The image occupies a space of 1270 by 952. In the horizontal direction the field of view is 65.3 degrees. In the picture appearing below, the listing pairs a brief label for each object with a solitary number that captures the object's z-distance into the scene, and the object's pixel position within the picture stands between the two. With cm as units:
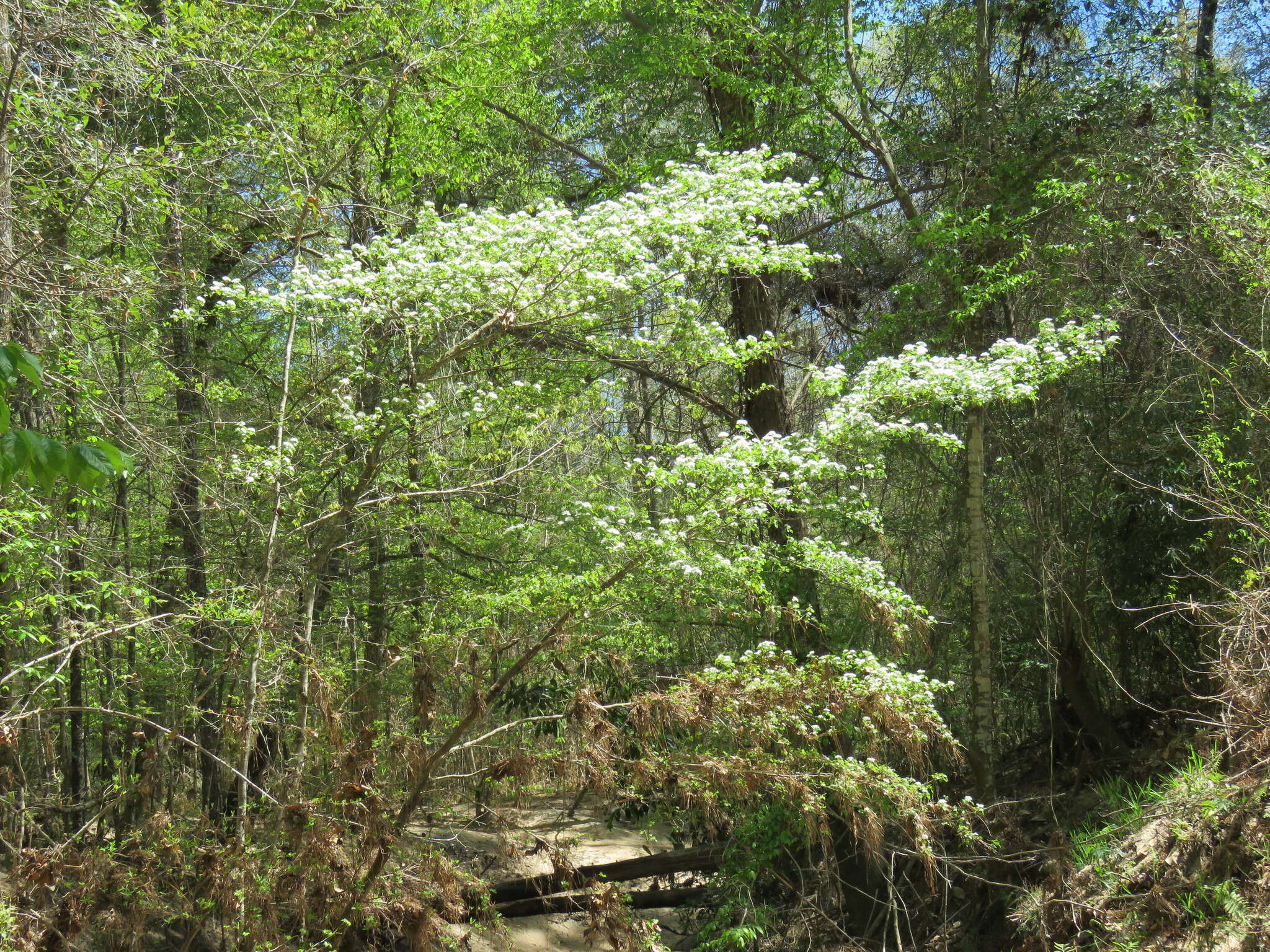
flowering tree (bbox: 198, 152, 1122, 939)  630
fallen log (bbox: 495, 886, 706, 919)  997
